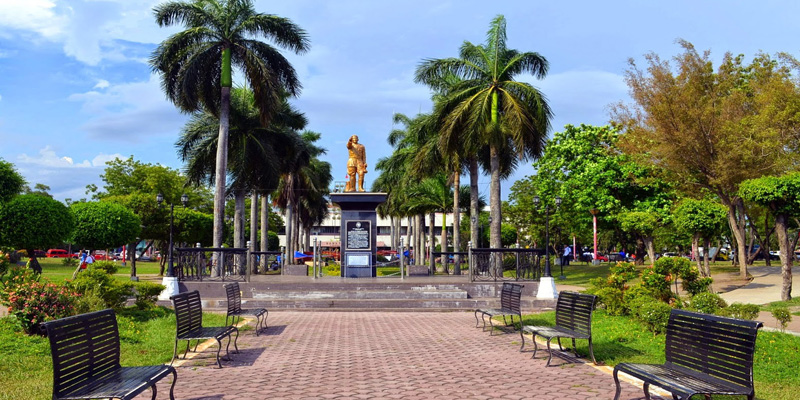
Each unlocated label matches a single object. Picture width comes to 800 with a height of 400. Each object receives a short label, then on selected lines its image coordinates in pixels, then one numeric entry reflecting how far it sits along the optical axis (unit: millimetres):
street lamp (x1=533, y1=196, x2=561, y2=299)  17812
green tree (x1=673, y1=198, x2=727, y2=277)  21719
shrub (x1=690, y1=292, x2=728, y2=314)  10391
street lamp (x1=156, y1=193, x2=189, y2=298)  17797
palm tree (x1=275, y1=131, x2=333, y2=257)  34531
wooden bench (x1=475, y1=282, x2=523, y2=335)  11055
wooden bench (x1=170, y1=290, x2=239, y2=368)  8133
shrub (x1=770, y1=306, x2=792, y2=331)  10141
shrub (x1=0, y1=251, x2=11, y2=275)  11125
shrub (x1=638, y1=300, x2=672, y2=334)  10219
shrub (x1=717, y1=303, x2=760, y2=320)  10102
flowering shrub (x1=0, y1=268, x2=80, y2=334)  9398
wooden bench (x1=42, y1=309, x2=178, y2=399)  4691
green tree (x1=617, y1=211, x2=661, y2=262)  28578
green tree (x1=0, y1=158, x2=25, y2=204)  27438
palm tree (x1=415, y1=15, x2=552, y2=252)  24422
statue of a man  23188
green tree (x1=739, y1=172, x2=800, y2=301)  16500
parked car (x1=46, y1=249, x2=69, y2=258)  75462
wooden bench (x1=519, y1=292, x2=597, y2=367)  8094
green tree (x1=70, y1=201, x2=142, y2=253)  31969
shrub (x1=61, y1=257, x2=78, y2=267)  48762
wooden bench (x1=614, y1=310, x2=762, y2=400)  4828
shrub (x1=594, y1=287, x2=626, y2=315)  13305
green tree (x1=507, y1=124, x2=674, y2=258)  31891
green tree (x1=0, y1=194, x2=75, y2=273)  26922
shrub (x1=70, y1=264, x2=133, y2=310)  12016
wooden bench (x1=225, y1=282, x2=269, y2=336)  11143
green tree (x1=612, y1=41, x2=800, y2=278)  22312
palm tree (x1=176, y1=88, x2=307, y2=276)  29594
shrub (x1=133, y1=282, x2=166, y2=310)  13812
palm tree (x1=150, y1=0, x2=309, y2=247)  25000
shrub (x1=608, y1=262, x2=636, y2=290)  14469
